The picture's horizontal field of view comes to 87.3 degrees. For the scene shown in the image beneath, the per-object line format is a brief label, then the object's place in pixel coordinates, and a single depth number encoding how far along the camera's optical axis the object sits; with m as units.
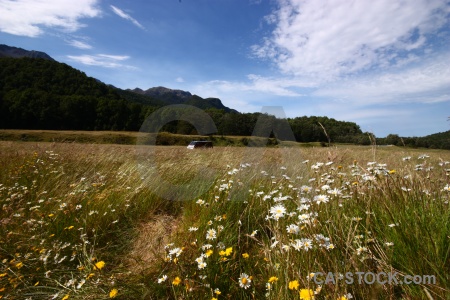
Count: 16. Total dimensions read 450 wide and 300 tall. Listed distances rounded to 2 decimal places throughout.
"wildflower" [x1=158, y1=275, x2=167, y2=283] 1.88
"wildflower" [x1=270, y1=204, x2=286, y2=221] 2.08
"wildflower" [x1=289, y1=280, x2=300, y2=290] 1.51
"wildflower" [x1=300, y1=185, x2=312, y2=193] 2.79
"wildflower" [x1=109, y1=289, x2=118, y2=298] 1.66
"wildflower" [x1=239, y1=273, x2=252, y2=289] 1.80
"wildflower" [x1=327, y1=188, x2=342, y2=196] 2.27
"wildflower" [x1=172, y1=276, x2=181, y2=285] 1.75
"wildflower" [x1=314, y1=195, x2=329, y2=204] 2.30
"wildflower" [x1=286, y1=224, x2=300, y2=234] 1.82
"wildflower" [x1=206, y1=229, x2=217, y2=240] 2.35
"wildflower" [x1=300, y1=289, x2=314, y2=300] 1.37
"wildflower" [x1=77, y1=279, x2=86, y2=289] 1.89
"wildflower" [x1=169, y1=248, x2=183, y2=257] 1.97
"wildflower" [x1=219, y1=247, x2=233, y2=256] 2.01
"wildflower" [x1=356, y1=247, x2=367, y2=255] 1.66
